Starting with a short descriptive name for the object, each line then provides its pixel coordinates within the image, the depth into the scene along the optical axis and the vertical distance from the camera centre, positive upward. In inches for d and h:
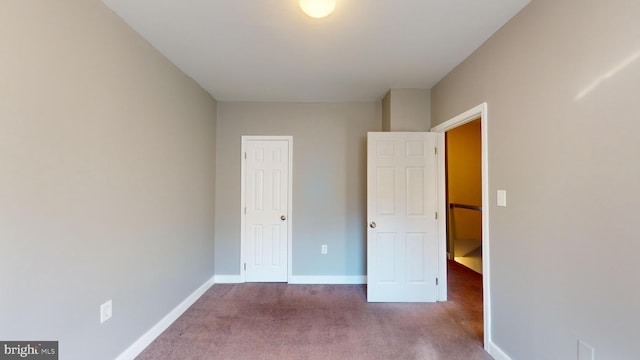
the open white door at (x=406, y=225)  118.3 -18.3
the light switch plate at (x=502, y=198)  75.5 -4.0
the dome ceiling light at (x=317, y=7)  59.7 +40.7
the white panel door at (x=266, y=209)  142.9 -13.5
